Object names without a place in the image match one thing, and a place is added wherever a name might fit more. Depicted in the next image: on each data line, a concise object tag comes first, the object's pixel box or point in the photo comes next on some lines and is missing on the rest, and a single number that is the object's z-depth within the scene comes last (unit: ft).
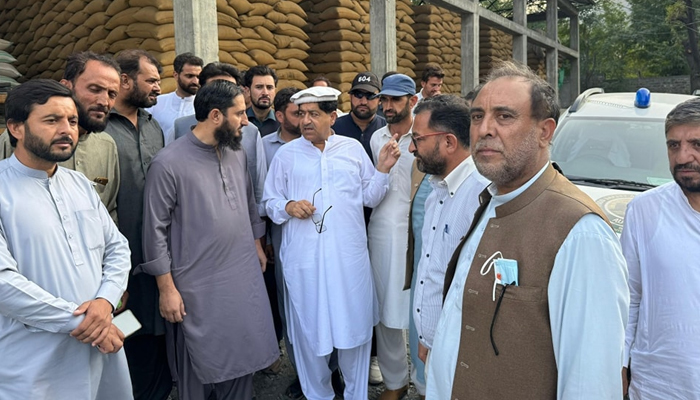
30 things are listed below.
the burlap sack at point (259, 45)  17.55
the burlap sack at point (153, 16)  14.11
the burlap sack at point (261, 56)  17.69
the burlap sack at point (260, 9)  17.76
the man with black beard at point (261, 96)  12.59
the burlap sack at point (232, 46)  16.62
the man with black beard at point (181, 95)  12.06
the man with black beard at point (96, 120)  8.00
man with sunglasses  12.38
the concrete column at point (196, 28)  12.35
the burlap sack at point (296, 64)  19.48
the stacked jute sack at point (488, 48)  36.88
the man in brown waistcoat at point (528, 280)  3.95
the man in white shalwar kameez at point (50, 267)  5.93
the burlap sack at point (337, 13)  20.51
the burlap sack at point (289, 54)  19.15
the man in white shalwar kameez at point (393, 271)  9.75
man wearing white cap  9.27
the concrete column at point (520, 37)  34.60
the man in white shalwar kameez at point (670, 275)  6.01
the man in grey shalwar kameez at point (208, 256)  8.15
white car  11.37
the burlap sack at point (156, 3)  14.16
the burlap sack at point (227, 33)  16.44
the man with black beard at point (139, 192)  8.80
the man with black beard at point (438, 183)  6.95
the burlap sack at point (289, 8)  19.06
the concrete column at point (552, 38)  42.86
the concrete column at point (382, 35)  19.49
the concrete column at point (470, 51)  26.68
